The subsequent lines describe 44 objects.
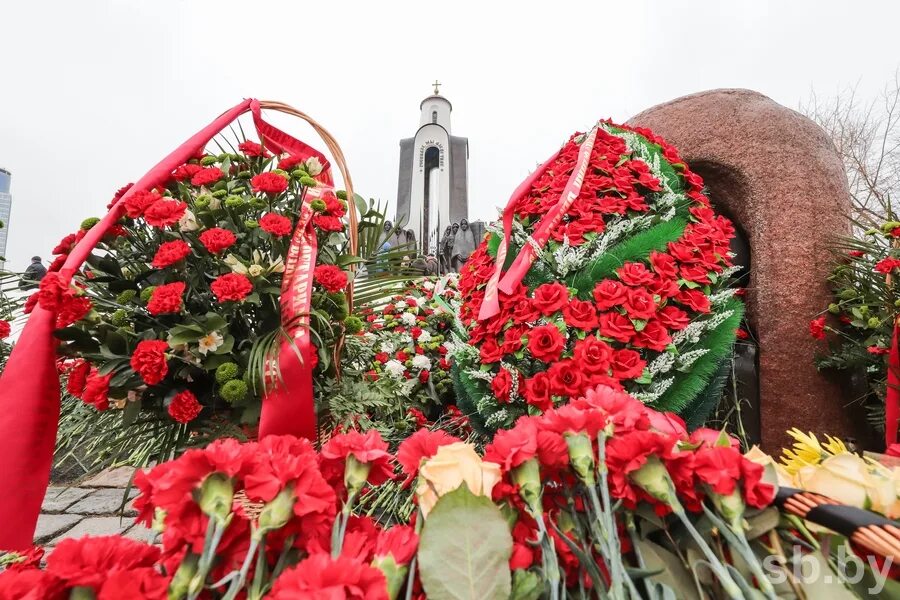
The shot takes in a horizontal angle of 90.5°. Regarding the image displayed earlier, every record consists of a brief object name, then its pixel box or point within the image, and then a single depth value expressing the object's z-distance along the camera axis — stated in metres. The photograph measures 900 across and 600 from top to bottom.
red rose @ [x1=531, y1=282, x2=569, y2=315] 1.42
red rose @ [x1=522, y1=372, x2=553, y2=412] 1.30
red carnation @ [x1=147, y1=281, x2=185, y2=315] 1.04
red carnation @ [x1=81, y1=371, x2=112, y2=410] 1.05
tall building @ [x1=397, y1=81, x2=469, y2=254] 17.66
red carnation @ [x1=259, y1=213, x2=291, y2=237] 1.16
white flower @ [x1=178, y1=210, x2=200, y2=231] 1.17
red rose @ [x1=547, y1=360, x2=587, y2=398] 1.27
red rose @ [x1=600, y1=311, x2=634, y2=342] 1.35
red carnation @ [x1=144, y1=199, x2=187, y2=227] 1.10
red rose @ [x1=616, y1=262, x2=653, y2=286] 1.43
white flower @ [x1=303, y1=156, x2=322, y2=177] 1.39
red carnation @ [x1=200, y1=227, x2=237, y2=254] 1.12
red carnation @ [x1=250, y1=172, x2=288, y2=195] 1.21
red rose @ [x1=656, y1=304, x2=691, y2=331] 1.40
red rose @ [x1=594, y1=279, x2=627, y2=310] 1.39
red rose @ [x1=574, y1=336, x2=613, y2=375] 1.30
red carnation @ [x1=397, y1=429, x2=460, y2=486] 0.59
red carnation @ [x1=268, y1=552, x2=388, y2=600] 0.36
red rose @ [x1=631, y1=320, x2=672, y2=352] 1.35
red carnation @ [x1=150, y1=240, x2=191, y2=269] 1.07
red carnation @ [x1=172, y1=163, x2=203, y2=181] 1.30
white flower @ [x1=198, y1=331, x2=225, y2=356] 1.10
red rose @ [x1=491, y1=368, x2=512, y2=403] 1.39
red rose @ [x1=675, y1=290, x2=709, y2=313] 1.44
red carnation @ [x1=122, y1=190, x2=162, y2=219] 1.12
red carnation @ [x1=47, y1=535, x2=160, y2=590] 0.39
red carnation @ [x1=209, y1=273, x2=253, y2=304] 1.07
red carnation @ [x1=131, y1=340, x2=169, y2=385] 1.00
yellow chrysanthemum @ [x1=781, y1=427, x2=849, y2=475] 0.72
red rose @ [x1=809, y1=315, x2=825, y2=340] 1.86
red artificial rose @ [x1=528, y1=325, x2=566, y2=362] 1.34
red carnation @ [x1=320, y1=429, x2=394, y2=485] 0.55
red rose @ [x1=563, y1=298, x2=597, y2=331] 1.38
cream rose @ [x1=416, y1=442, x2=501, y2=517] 0.51
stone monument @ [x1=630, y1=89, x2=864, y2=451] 1.91
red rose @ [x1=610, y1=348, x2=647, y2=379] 1.30
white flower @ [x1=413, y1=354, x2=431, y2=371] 2.35
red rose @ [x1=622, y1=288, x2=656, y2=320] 1.36
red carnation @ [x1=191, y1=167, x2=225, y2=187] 1.25
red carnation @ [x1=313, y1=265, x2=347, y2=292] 1.17
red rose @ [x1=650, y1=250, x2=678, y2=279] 1.46
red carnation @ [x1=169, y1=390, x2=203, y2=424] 1.09
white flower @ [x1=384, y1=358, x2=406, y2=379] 2.27
